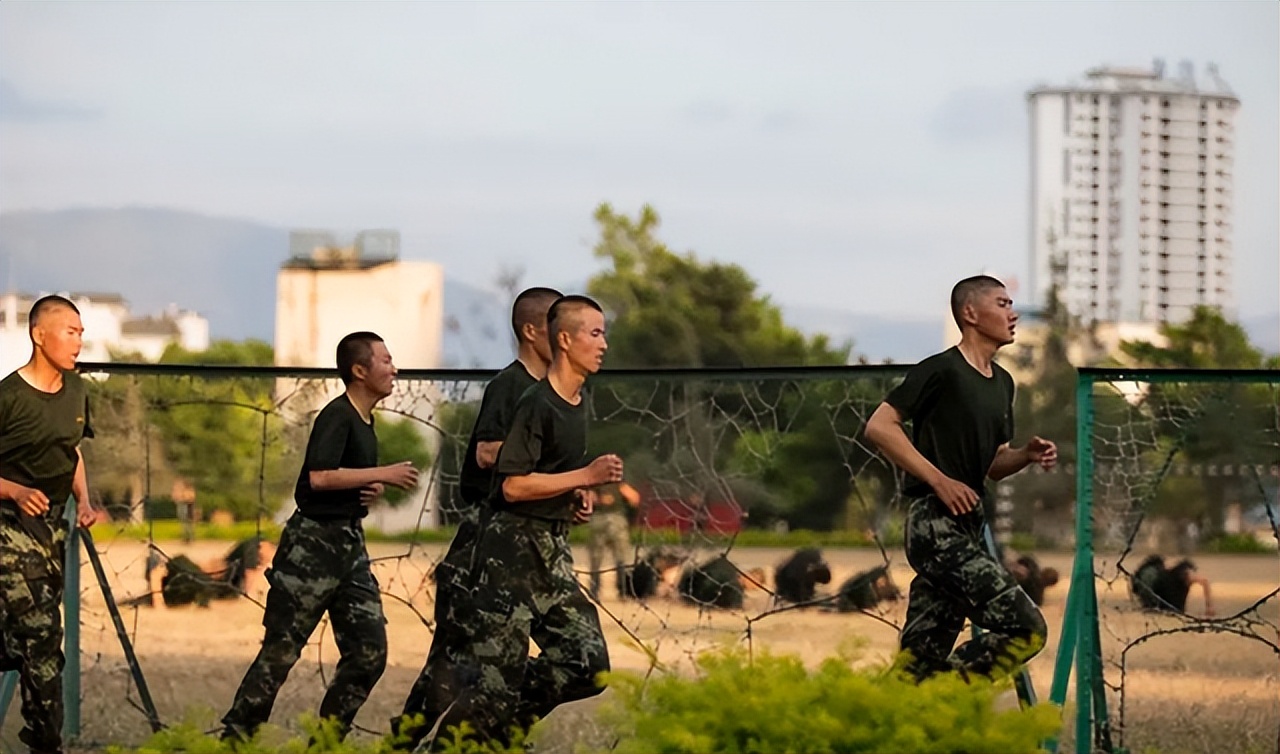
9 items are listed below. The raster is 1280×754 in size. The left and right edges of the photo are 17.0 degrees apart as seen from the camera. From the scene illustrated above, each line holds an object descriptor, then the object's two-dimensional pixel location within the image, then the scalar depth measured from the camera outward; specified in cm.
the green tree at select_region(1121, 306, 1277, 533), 1947
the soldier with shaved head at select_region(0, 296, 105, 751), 1552
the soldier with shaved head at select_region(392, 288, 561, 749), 1498
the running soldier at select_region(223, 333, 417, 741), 1555
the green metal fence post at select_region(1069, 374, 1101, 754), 1511
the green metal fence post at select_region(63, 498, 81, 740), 1747
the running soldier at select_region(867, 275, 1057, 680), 1410
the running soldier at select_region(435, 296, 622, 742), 1376
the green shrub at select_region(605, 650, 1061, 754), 859
